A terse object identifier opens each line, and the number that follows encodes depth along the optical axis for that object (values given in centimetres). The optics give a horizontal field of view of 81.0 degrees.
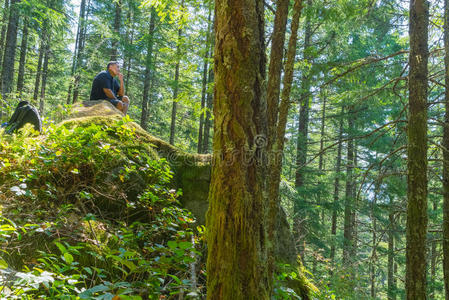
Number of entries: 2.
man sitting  633
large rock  429
